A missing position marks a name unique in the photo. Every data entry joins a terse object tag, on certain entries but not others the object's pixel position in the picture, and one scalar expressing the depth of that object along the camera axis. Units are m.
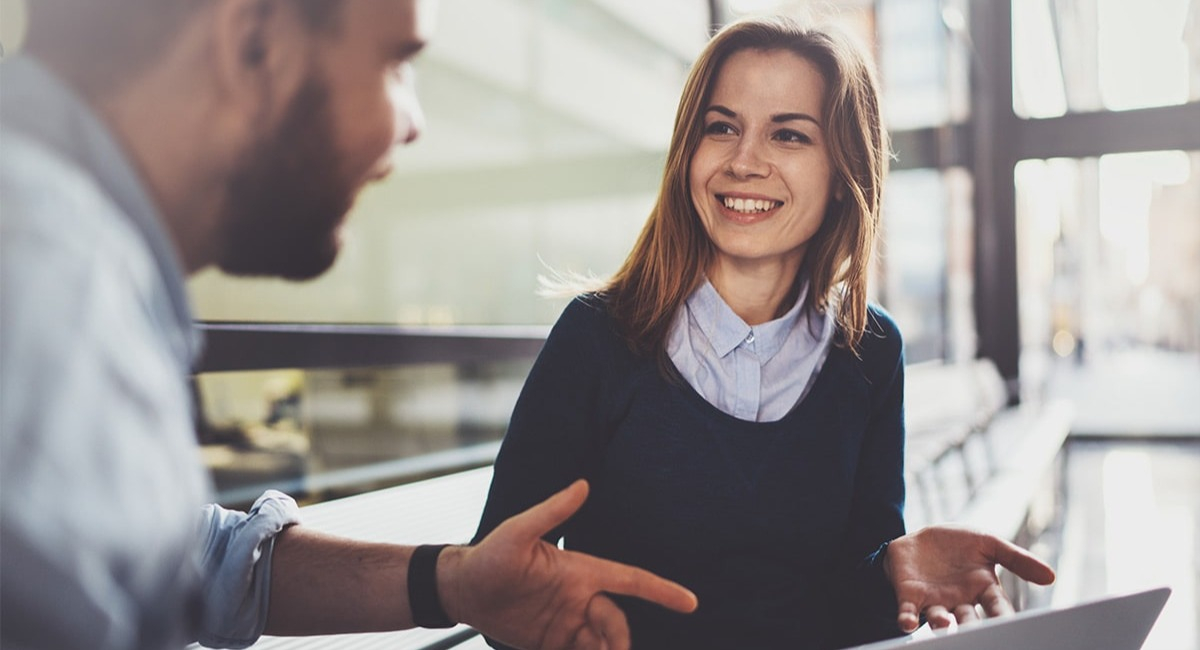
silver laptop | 0.67
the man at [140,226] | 0.36
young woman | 1.14
